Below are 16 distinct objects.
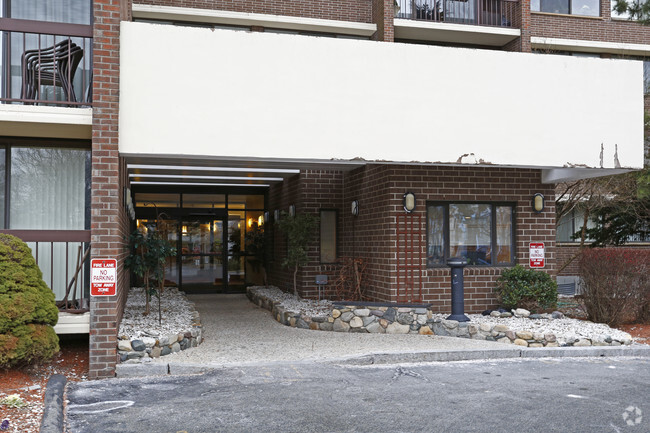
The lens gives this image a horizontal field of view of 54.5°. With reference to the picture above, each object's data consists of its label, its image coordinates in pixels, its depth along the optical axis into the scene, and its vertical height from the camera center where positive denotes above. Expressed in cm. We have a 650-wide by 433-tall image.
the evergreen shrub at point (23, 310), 754 -89
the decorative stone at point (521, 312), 1176 -144
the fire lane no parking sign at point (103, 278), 827 -54
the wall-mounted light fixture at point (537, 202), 1280 +67
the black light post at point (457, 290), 1138 -99
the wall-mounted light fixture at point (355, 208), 1403 +62
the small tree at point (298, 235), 1446 +2
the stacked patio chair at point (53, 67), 898 +249
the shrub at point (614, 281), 1160 -86
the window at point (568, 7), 2147 +785
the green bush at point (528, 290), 1198 -104
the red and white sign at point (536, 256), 1258 -42
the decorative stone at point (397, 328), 1115 -164
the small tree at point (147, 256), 1077 -34
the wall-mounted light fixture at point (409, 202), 1213 +64
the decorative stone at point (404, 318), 1116 -146
